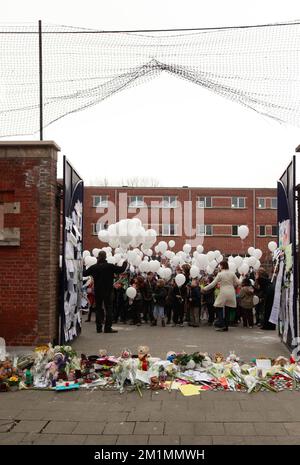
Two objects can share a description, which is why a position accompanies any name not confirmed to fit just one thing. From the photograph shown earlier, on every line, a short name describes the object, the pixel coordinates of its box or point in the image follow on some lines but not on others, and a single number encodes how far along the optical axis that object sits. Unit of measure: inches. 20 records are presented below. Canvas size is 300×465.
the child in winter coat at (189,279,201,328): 527.8
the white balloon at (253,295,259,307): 526.3
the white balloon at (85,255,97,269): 655.8
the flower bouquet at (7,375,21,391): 274.6
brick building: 1930.4
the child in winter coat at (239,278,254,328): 522.3
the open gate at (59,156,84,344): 382.0
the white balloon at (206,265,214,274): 606.2
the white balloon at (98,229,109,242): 623.8
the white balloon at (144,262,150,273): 595.8
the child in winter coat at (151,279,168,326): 534.9
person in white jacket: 486.3
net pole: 382.9
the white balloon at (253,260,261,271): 626.8
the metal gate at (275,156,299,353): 349.7
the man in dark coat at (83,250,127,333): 448.5
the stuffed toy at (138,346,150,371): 284.5
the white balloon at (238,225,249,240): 764.0
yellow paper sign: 260.2
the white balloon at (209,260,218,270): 609.6
